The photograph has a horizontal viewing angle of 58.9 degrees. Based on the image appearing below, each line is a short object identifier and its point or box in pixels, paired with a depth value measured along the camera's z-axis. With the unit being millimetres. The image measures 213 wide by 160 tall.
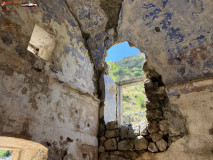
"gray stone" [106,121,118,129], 4074
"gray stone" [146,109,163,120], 3615
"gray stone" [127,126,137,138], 3762
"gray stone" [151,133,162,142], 3451
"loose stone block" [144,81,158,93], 3841
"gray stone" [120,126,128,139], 3864
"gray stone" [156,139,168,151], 3337
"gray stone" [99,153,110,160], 3852
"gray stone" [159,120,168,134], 3434
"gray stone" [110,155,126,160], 3720
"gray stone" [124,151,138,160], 3602
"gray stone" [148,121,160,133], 3545
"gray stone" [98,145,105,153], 3981
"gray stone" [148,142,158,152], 3406
